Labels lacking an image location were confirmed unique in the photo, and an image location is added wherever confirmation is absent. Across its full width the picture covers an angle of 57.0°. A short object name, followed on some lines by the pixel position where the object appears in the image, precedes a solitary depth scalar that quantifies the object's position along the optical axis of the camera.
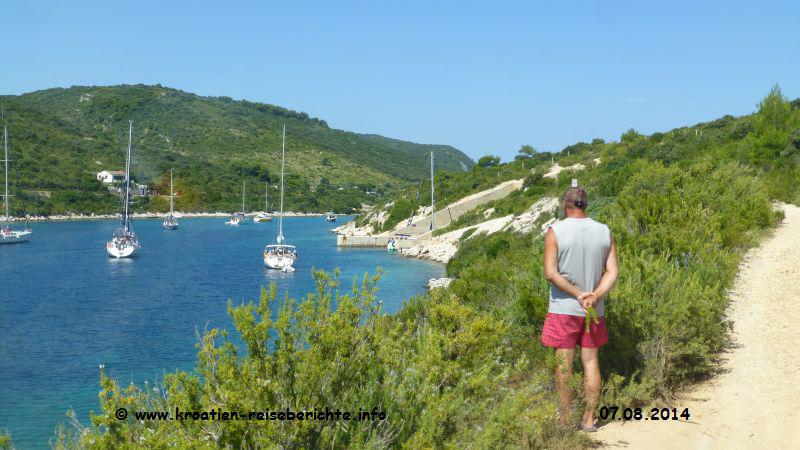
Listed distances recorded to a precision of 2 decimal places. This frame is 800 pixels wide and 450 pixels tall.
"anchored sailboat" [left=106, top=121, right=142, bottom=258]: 50.78
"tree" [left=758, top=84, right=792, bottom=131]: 29.23
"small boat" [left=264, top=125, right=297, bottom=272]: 42.22
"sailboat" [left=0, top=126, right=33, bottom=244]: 64.94
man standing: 4.86
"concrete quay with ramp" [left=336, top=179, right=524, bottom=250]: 60.59
